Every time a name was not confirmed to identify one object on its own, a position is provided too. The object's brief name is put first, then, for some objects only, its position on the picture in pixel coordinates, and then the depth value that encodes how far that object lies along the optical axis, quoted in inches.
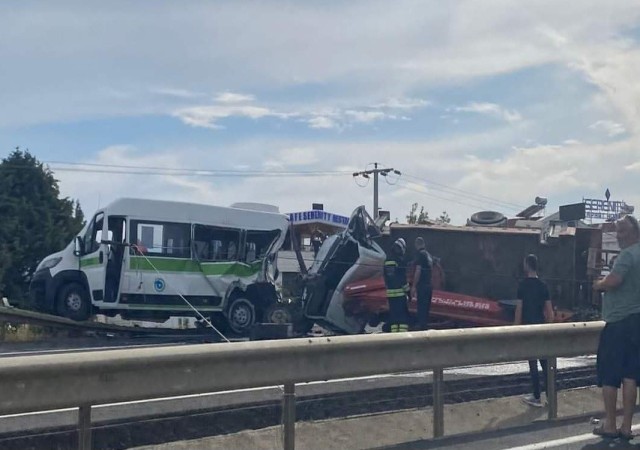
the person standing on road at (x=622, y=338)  291.3
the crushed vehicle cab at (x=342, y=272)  784.9
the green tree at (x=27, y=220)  1191.6
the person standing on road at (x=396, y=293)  737.0
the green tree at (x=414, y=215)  2377.5
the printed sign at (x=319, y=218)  1200.7
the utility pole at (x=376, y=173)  2329.0
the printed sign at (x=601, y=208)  1491.3
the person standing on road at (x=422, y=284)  748.6
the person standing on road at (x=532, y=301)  408.2
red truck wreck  776.9
